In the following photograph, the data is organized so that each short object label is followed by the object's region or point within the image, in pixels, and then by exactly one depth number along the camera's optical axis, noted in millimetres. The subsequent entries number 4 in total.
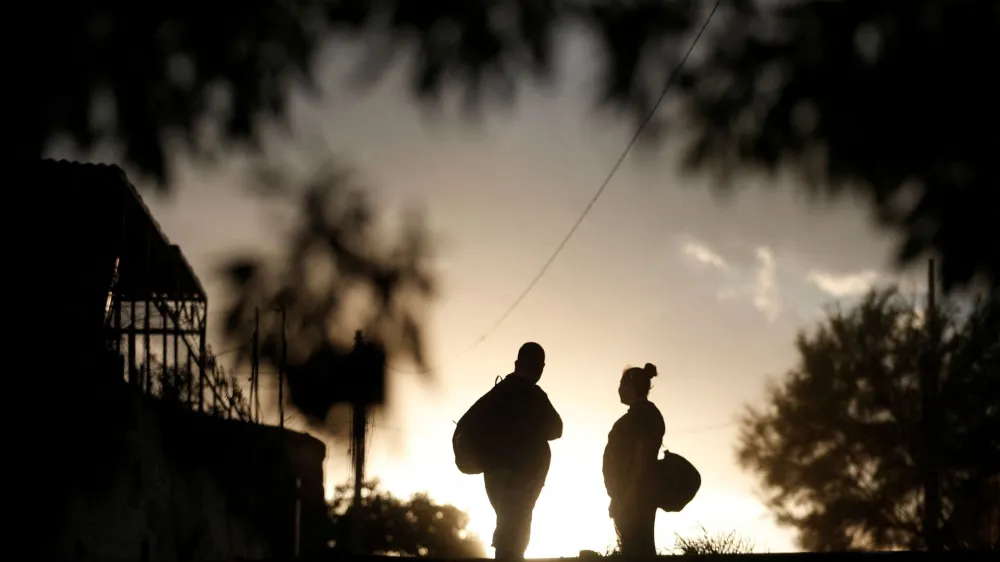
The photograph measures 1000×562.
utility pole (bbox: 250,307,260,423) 28322
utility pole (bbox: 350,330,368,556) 33188
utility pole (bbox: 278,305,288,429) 31000
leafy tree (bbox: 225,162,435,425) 30531
